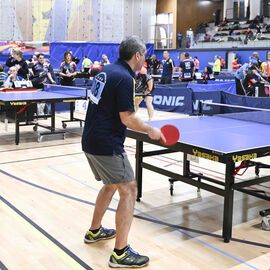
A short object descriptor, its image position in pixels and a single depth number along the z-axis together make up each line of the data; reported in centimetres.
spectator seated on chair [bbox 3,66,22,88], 956
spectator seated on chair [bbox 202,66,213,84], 1696
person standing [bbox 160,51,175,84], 1474
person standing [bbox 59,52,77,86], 1091
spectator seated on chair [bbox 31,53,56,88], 1066
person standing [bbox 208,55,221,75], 2158
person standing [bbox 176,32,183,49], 3152
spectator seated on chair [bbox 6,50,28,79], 1057
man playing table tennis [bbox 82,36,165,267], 304
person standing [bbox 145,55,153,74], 2381
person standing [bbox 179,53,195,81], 1475
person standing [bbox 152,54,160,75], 2298
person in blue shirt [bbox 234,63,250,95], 1339
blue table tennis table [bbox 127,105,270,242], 363
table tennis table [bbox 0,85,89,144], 774
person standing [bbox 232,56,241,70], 2273
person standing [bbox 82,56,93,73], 2111
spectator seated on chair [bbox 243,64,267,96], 1314
